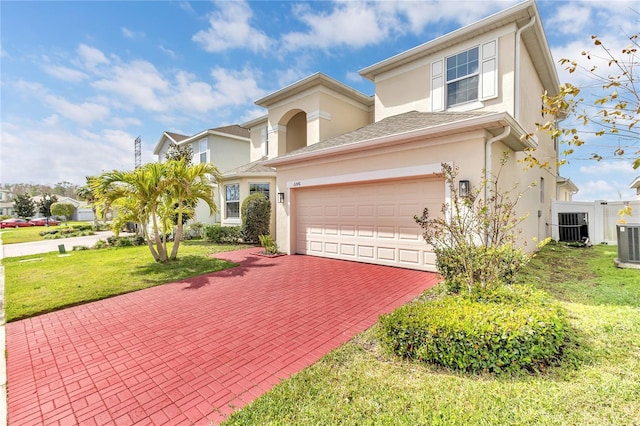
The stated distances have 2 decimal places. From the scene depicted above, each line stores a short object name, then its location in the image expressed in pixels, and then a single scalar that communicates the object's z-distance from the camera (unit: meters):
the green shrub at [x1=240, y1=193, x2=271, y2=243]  13.57
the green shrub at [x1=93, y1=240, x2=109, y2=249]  14.28
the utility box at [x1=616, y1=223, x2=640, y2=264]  7.26
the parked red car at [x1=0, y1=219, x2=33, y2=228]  35.81
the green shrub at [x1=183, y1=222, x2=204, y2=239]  17.14
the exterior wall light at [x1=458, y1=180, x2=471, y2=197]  6.33
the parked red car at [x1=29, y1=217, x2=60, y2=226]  37.57
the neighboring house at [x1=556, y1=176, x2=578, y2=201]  16.83
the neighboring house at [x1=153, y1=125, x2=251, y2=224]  19.64
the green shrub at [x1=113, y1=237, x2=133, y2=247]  14.74
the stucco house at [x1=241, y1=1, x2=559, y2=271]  6.95
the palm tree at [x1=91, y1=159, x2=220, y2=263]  8.36
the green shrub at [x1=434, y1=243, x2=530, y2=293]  4.38
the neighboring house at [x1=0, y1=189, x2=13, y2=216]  58.81
